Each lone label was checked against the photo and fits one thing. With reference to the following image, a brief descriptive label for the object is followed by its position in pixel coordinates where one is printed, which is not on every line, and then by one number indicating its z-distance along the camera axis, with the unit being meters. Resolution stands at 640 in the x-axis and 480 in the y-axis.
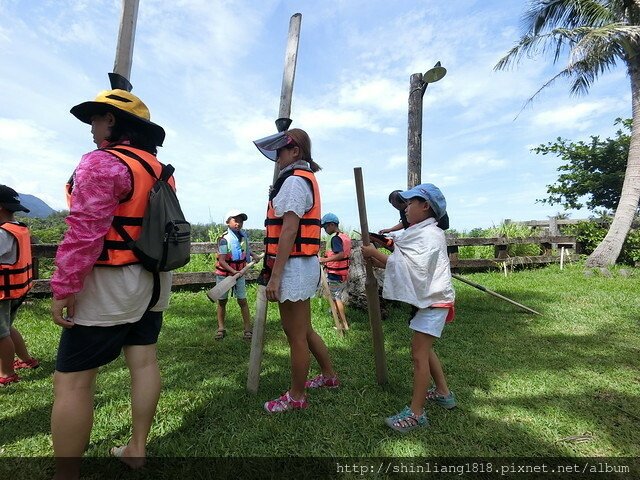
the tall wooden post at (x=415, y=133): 6.16
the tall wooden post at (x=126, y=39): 2.93
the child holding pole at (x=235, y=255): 5.53
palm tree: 11.22
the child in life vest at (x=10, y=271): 3.66
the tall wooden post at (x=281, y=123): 3.46
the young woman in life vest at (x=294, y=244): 2.73
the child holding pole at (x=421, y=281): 2.83
